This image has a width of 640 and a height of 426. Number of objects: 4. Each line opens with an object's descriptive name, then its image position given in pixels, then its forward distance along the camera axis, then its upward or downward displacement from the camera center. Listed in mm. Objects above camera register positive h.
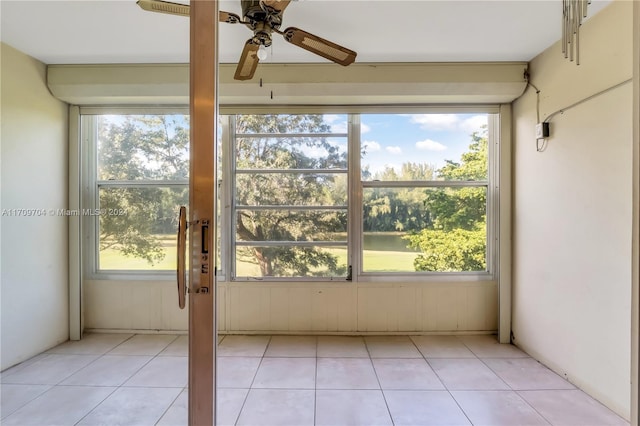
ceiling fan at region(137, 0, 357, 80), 1483 +989
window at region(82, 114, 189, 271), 2600 +154
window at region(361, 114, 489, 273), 3033 +182
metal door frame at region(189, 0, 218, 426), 1051 +18
